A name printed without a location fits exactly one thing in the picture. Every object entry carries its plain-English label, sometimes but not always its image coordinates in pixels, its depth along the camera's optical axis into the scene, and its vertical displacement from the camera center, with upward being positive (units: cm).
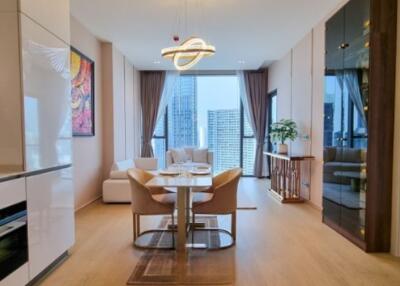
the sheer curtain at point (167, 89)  884 +123
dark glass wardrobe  327 +5
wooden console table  573 -92
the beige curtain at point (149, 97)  885 +99
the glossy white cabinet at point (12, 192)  216 -44
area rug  267 -129
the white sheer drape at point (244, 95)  878 +104
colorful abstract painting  488 +65
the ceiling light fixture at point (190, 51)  401 +106
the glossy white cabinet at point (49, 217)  251 -77
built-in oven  217 -79
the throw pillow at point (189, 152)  814 -55
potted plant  598 -2
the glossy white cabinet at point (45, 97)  247 +31
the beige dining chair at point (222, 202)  343 -79
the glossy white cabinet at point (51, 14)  251 +105
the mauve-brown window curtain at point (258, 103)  877 +80
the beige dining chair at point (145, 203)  338 -79
